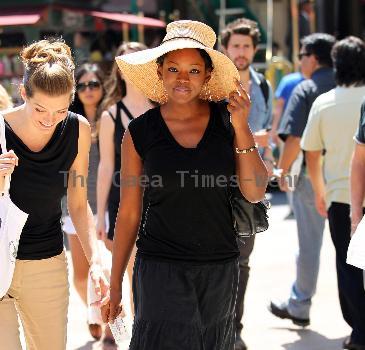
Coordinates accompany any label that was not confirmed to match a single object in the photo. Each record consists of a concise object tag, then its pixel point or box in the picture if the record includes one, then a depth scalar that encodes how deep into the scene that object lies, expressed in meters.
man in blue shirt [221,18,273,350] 10.86
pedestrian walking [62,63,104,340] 11.68
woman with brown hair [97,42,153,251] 10.52
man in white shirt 10.62
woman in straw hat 6.96
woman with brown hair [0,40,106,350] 7.34
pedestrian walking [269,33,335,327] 11.89
